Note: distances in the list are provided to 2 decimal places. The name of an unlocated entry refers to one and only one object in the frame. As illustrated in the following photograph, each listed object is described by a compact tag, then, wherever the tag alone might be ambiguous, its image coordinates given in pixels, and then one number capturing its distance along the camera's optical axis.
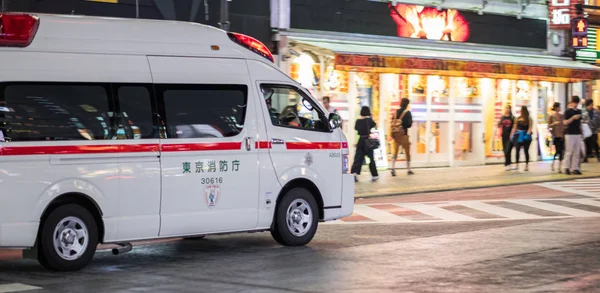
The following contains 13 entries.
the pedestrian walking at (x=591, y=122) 30.55
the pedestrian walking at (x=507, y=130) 26.25
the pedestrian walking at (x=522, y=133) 25.81
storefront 25.33
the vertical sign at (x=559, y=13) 31.80
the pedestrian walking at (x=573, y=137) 24.39
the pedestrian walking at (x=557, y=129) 25.41
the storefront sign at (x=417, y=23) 25.52
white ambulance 10.41
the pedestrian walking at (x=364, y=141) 22.47
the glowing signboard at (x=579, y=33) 32.03
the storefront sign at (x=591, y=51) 32.66
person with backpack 24.14
